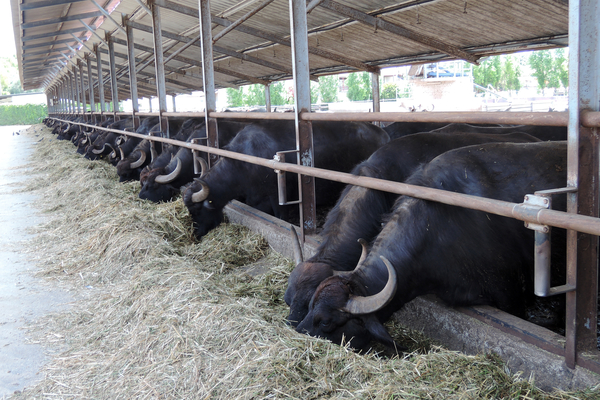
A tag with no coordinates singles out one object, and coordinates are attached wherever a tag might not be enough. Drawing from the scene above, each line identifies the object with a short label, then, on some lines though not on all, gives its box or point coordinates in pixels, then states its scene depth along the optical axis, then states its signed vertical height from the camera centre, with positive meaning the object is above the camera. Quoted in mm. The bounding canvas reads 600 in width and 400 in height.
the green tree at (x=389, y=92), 57406 +4100
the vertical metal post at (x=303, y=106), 4605 +236
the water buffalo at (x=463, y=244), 3230 -805
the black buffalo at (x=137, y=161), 9680 -459
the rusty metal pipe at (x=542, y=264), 2213 -645
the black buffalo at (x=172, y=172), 7965 -612
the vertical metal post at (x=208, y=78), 6951 +829
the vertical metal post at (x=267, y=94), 15736 +1235
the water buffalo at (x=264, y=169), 6371 -484
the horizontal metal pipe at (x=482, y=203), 1908 -374
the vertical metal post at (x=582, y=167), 2186 -215
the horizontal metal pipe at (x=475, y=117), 2259 +39
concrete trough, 2412 -1240
